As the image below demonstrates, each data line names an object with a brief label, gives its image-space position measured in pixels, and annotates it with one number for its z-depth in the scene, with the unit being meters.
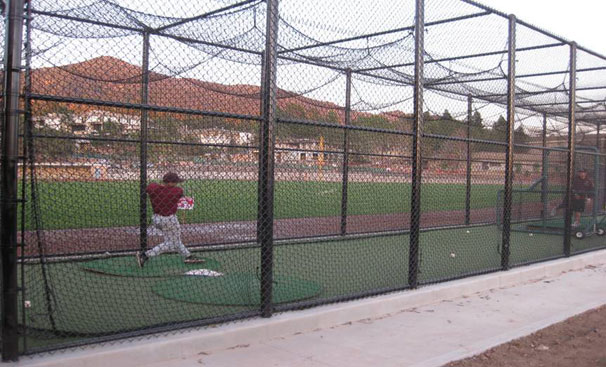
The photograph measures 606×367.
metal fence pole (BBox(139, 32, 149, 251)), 6.97
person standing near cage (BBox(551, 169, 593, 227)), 12.00
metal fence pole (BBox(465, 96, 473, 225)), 12.38
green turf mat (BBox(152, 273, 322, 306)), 5.27
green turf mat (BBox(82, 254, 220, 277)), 6.31
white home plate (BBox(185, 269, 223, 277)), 6.09
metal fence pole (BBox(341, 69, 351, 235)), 9.70
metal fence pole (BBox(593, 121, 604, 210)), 11.64
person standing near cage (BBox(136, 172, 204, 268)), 6.74
